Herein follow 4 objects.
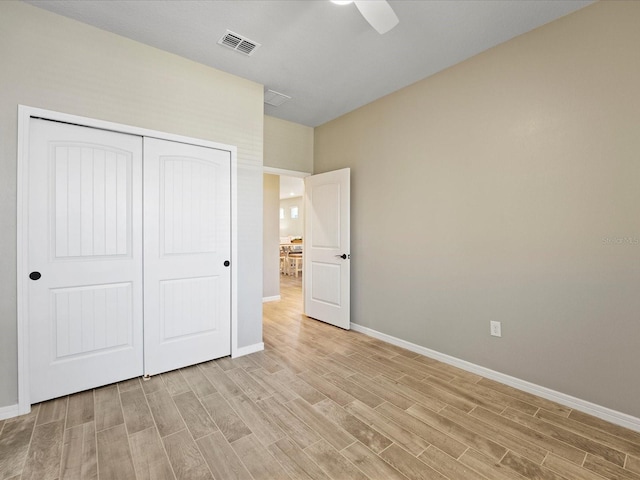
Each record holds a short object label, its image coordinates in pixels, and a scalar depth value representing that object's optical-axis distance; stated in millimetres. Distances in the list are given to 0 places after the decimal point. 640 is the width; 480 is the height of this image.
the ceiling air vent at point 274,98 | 3369
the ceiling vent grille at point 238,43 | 2414
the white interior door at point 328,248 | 3855
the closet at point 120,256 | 2174
